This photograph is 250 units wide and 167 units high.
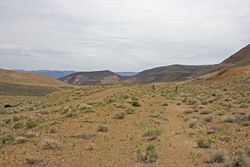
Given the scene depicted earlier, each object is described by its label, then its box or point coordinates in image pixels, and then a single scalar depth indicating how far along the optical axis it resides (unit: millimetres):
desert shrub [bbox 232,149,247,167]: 6596
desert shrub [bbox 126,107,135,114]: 14325
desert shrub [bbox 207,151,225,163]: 7090
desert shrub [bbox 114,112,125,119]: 12918
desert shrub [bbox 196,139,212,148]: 8343
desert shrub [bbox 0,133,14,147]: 8731
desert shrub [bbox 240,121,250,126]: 11178
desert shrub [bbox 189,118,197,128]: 11281
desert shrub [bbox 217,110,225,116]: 13893
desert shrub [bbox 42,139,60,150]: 8129
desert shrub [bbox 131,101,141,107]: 16979
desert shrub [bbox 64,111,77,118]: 13701
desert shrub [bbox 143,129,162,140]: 9321
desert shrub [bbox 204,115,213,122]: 12284
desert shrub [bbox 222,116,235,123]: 11972
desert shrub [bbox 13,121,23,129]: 12175
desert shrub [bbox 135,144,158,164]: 7083
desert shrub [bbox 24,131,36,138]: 9480
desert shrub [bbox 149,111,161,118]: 13517
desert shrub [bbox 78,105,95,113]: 15113
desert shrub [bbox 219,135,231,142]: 9120
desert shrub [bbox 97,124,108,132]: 10476
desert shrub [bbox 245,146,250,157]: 7528
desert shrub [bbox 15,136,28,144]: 8780
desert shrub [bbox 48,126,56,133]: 10167
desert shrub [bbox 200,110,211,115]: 14392
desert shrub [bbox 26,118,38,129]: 11647
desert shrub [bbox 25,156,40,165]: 6845
